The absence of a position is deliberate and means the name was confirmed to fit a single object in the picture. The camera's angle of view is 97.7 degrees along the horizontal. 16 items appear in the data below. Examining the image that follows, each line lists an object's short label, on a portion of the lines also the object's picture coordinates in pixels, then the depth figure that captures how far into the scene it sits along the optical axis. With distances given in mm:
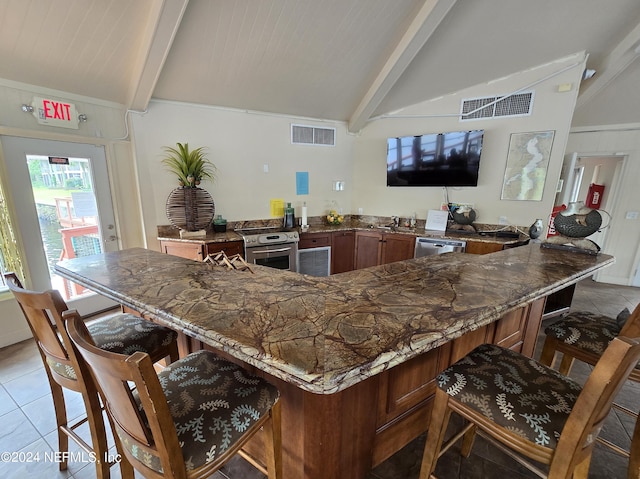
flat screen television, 3645
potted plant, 3283
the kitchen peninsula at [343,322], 820
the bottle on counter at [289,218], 4086
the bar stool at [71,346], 1006
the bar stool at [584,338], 1402
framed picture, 3293
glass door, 2576
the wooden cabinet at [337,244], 3914
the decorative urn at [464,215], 3689
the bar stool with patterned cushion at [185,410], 682
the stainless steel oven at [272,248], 3365
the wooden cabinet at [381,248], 3824
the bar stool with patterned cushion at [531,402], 771
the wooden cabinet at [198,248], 3135
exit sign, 2539
